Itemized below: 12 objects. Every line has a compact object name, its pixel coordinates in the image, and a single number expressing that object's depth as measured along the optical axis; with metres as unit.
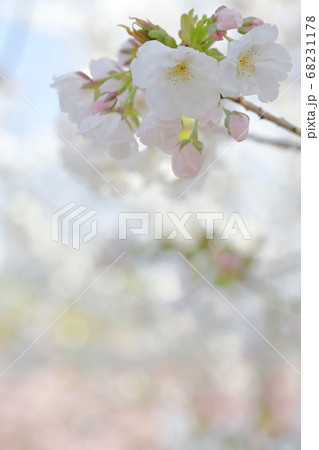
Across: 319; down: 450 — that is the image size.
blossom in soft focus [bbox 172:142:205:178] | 0.46
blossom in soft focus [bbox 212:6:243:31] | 0.44
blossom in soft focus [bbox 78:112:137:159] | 0.47
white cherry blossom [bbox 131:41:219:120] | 0.43
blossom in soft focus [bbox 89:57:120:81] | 0.50
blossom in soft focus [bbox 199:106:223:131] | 0.45
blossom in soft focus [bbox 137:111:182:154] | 0.45
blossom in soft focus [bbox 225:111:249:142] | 0.46
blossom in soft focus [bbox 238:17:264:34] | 0.46
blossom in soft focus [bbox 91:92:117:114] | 0.48
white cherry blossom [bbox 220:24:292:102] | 0.43
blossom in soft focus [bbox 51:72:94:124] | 0.50
